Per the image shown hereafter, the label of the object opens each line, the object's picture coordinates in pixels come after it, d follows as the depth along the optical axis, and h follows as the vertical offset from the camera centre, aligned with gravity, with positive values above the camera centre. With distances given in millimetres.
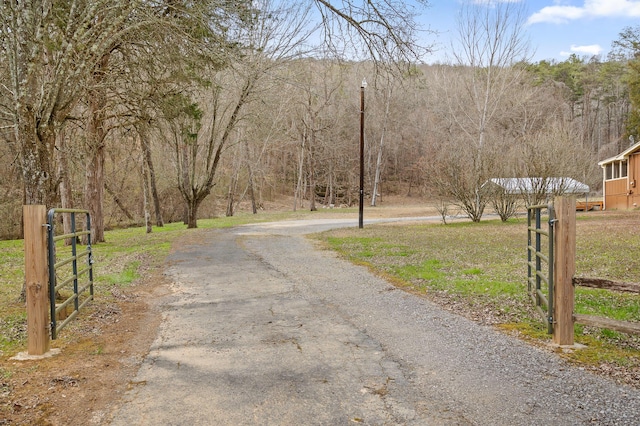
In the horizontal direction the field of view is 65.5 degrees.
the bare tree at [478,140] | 21516 +2606
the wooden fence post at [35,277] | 4695 -738
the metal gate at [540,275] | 5062 -948
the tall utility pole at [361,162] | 20391 +1356
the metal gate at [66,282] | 4922 -903
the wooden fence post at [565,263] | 4824 -688
